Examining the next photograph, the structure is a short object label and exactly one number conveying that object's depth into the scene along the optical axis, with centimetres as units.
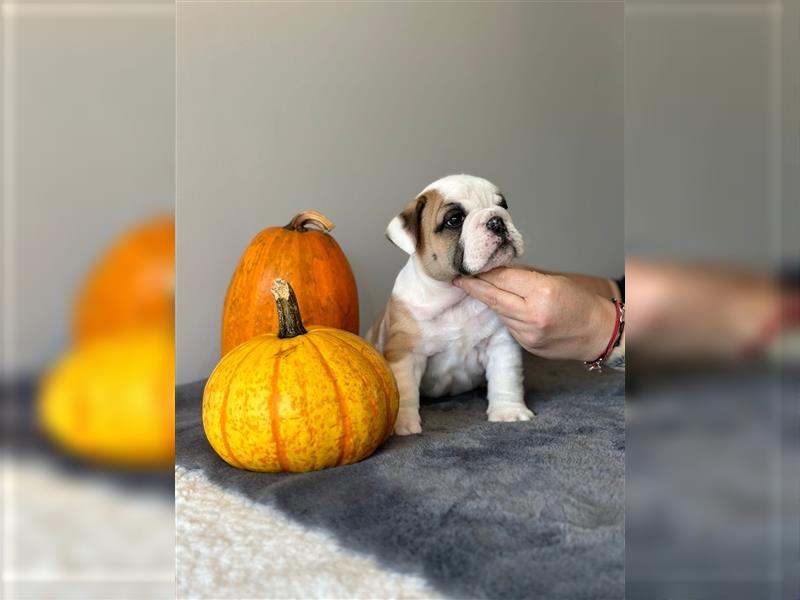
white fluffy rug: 93
